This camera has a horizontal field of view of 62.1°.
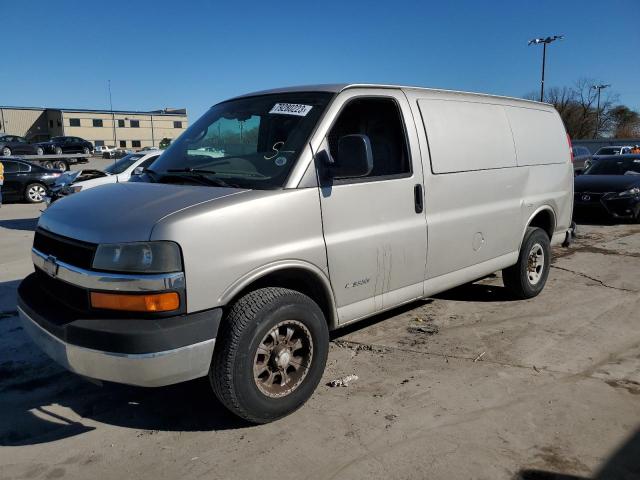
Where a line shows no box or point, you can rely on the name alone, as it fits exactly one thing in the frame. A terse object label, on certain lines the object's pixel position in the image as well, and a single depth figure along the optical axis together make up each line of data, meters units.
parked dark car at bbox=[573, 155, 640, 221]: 11.71
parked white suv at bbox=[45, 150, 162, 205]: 11.24
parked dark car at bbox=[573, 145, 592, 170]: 24.23
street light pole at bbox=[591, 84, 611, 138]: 70.44
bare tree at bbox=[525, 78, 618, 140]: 72.94
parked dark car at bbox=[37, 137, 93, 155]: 41.78
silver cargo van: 2.83
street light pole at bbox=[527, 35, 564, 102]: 40.00
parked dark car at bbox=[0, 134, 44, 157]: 35.88
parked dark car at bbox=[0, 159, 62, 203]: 16.92
